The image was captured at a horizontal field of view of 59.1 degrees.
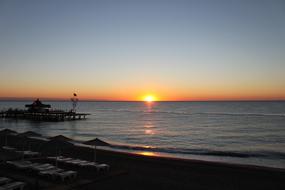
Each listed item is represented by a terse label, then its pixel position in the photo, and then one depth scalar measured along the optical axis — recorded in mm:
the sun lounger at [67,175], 11688
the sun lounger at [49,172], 11948
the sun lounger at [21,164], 13402
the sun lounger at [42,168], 12633
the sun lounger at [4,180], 10512
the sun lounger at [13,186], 9700
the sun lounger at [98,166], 13734
